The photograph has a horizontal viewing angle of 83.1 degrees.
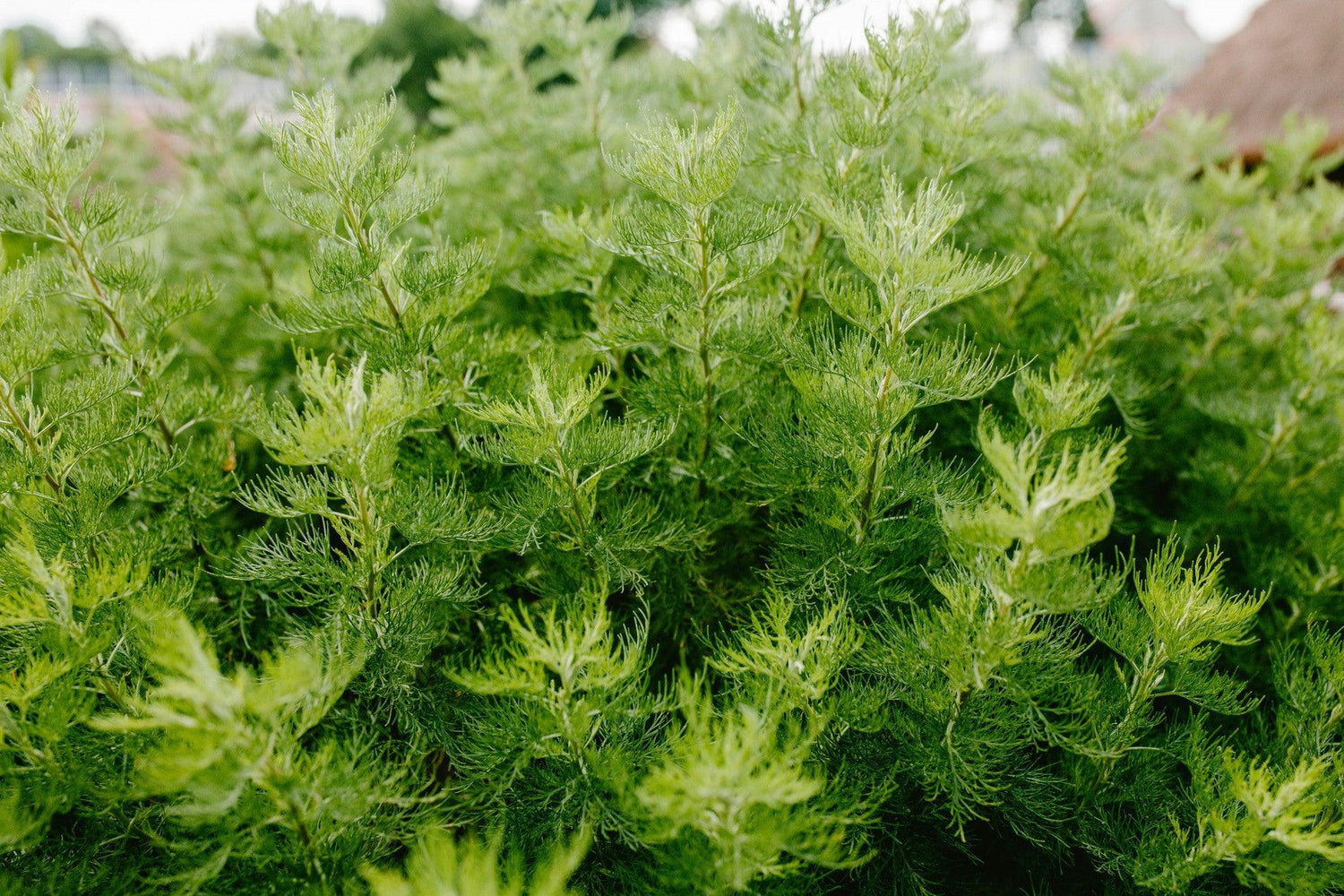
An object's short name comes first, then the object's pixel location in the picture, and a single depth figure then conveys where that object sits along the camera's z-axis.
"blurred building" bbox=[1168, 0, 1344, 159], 4.04
